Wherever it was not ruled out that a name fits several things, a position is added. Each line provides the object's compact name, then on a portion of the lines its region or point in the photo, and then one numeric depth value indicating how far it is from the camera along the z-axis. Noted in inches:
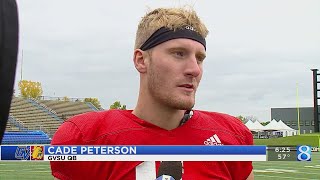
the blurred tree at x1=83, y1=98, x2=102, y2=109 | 2174.5
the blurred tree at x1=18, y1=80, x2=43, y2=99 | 2050.9
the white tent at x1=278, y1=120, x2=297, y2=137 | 1326.3
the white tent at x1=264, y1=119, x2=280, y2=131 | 1324.8
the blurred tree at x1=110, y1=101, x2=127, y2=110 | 2180.1
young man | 64.8
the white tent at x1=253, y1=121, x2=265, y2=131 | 1331.4
